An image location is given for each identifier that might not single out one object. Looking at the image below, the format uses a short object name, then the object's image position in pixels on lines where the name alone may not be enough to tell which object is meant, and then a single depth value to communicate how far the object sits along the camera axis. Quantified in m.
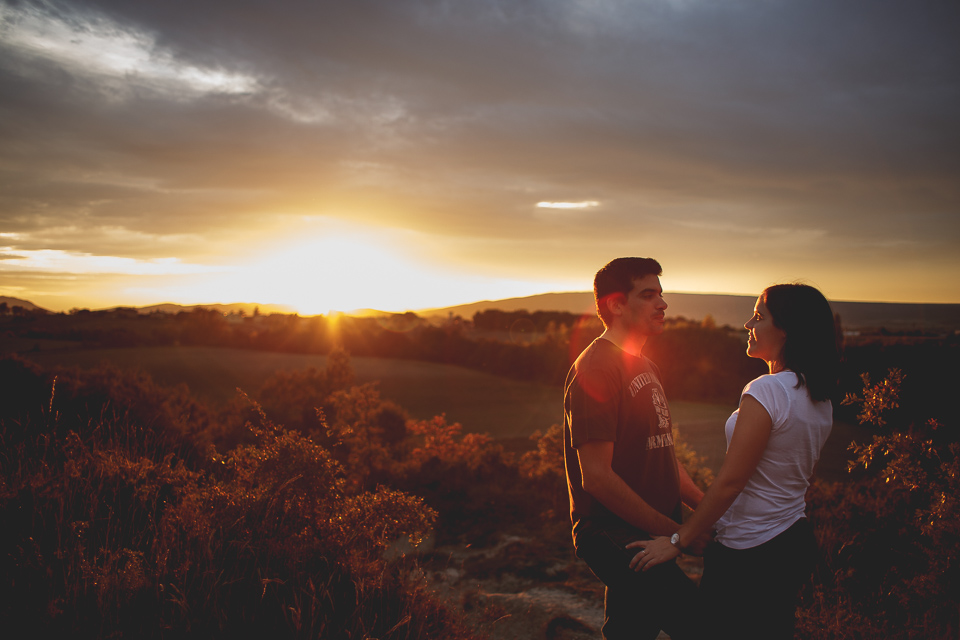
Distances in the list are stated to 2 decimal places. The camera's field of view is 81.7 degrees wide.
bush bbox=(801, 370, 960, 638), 3.42
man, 2.21
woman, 2.07
